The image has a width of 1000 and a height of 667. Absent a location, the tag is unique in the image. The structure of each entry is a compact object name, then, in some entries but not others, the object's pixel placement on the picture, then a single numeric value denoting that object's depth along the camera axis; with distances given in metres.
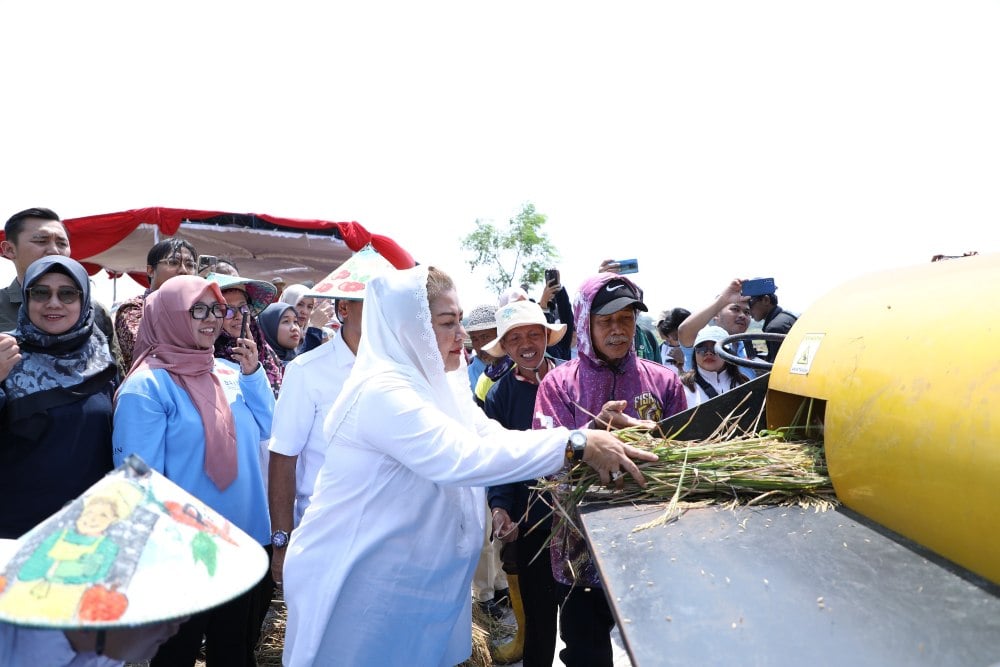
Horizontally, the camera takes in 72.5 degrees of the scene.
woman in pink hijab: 2.98
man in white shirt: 3.26
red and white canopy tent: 10.07
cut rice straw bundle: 2.03
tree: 41.41
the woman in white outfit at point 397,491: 2.28
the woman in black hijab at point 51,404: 2.75
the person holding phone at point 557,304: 5.76
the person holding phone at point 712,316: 4.73
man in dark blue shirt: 3.48
